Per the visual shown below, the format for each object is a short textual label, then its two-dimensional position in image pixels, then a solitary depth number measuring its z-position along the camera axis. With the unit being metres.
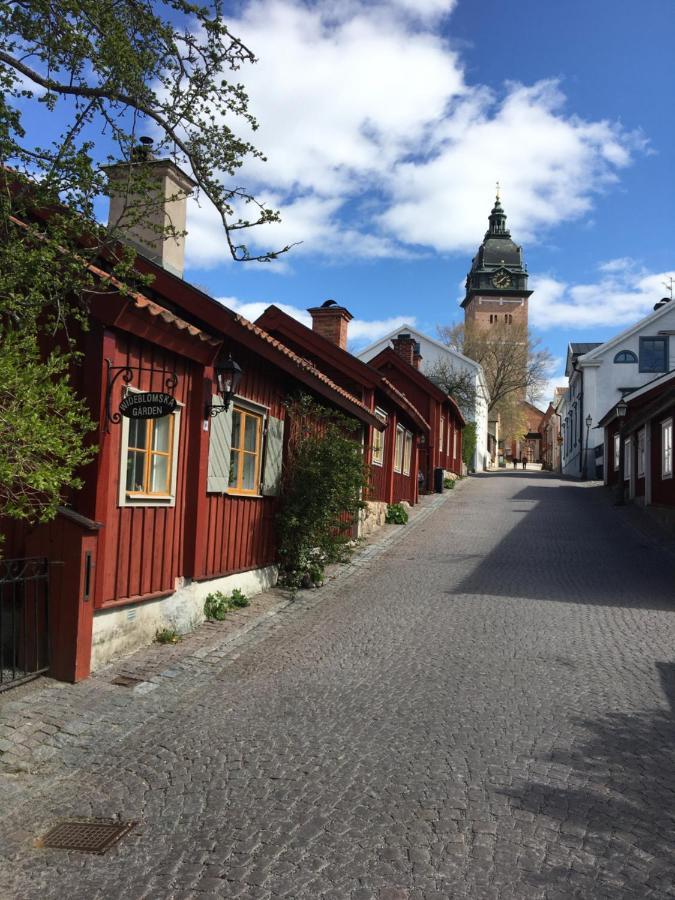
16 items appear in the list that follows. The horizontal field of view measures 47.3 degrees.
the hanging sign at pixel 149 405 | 6.57
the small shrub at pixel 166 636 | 7.74
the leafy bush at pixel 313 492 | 11.14
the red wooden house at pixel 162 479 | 6.35
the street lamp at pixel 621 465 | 23.48
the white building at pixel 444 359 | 43.44
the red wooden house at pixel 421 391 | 27.55
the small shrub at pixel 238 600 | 9.55
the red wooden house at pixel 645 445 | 18.91
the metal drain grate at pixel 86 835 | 3.84
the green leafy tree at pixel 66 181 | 4.75
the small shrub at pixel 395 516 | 19.38
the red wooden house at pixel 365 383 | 15.91
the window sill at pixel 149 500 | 7.24
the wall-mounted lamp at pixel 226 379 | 8.59
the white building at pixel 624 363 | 38.69
